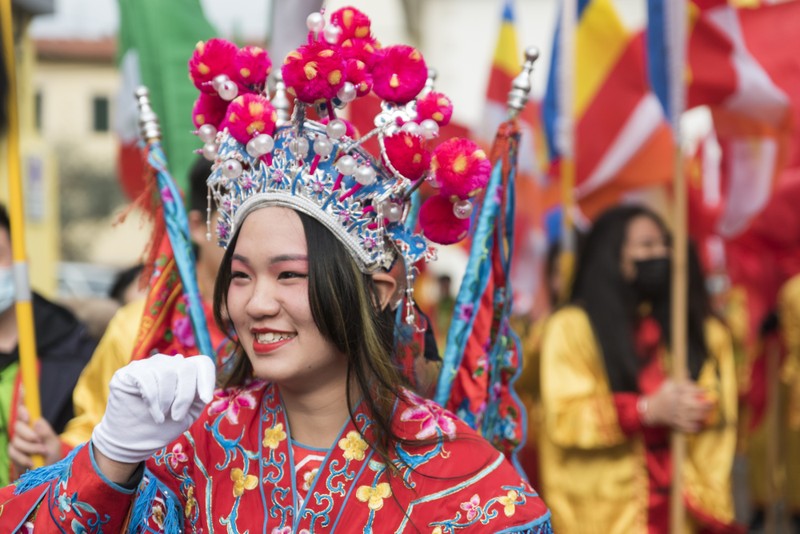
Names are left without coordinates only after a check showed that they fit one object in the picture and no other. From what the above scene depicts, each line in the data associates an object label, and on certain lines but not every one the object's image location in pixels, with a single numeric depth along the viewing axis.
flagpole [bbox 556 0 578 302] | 7.14
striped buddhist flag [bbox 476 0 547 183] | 8.74
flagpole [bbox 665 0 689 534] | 4.94
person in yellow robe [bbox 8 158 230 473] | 3.83
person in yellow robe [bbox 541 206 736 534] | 5.13
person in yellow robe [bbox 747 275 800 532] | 7.11
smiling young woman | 2.45
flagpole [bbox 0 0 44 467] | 3.70
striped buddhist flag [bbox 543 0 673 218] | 7.53
